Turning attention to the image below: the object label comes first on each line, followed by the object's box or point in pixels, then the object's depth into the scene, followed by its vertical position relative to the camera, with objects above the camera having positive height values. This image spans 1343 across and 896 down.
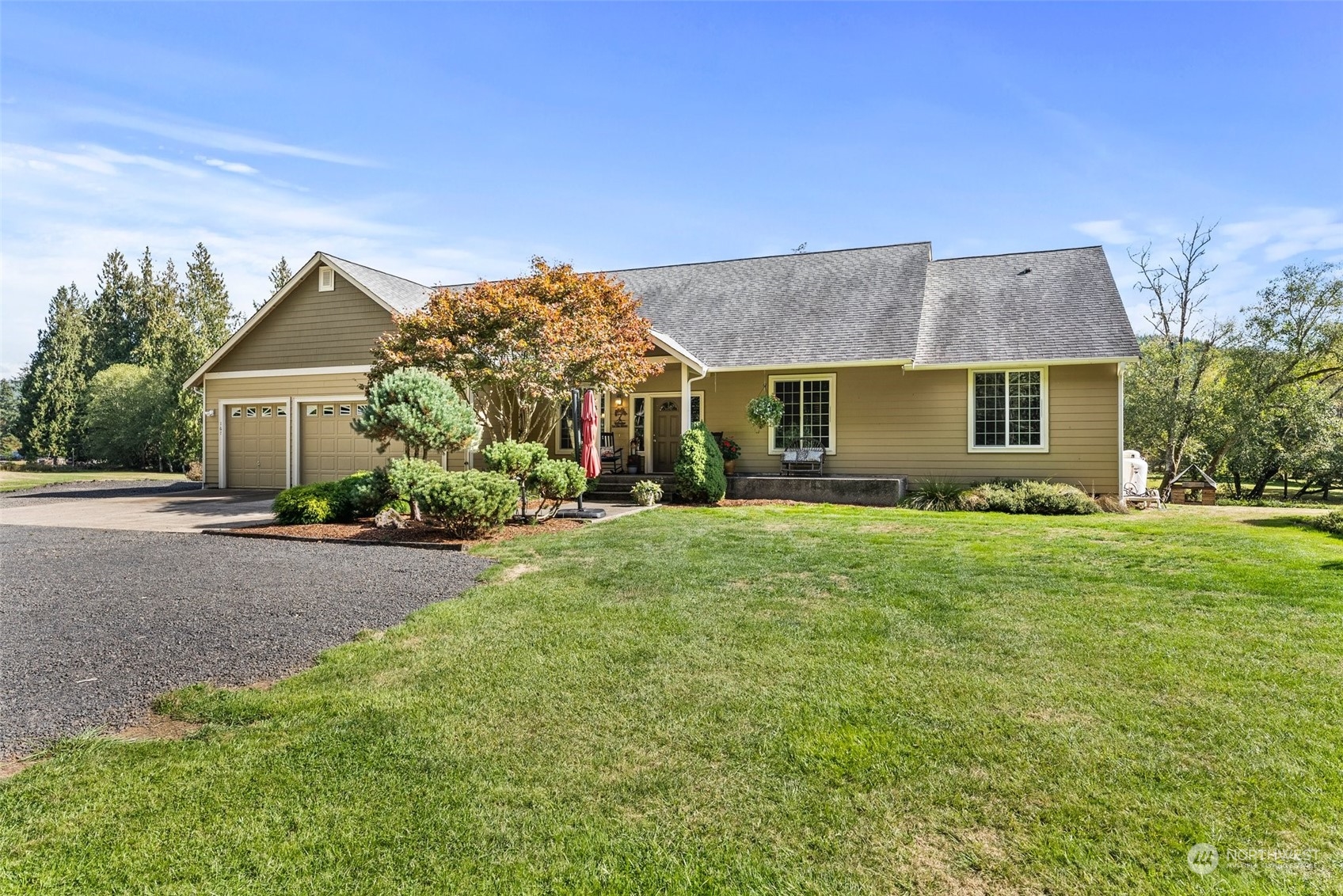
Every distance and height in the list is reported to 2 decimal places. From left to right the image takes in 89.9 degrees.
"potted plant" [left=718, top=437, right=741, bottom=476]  14.52 -0.42
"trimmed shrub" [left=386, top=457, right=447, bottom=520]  8.50 -0.51
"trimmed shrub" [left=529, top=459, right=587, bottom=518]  9.61 -0.66
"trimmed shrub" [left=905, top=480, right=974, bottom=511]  12.31 -1.18
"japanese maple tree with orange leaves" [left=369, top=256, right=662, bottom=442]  11.40 +1.70
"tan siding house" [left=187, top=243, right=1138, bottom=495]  13.28 +1.40
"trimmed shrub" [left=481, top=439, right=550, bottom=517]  9.34 -0.33
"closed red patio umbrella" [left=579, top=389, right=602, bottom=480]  11.69 +0.06
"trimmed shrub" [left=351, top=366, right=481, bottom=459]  9.41 +0.34
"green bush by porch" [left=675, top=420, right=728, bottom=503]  12.34 -0.65
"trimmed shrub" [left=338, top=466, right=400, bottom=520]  10.11 -0.86
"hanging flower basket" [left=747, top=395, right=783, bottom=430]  14.17 +0.51
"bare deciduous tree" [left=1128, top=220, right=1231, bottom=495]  15.92 +2.44
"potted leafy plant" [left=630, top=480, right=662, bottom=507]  12.41 -1.07
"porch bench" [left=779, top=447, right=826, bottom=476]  14.12 -0.57
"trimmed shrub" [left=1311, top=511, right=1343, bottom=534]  8.87 -1.25
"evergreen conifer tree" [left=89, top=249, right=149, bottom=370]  39.88 +7.62
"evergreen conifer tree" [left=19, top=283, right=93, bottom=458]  32.66 +2.25
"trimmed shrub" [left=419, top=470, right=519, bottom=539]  8.21 -0.80
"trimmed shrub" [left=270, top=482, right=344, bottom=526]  9.77 -1.00
